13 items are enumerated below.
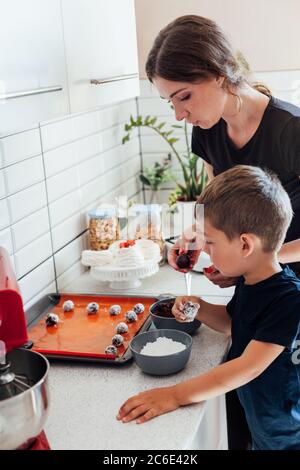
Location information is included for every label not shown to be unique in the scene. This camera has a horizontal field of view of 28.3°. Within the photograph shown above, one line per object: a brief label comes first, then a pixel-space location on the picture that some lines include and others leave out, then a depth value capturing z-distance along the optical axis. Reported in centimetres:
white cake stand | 191
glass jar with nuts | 211
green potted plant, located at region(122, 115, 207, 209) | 249
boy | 127
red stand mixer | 97
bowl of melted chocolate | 155
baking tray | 148
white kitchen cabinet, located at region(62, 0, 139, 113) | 139
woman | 143
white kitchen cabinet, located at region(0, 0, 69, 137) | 109
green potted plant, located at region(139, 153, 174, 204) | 273
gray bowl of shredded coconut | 135
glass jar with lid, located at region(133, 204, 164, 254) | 215
